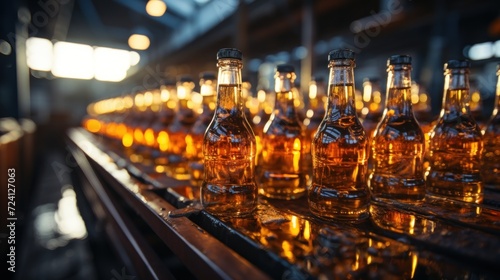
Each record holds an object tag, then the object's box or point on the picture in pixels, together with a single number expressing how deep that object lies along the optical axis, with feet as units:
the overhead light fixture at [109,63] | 47.37
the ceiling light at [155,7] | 17.20
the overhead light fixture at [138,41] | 28.46
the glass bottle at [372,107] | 4.46
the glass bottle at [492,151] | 3.45
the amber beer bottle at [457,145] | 2.94
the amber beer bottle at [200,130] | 4.00
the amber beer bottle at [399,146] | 2.83
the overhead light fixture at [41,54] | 36.94
